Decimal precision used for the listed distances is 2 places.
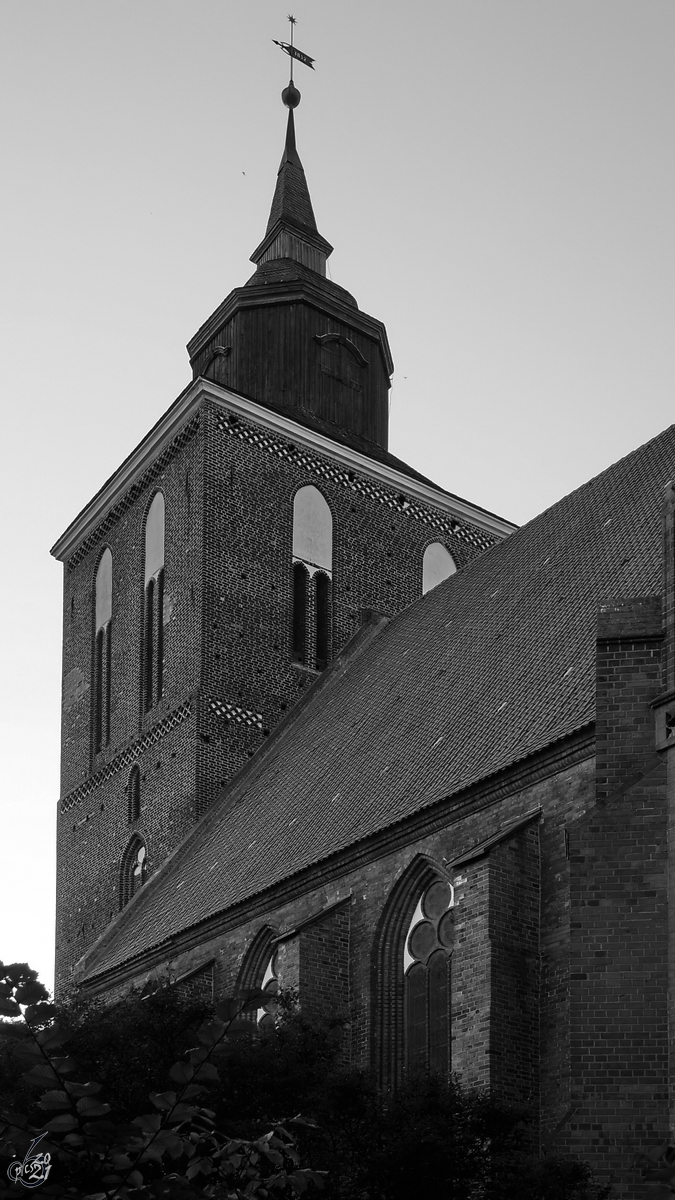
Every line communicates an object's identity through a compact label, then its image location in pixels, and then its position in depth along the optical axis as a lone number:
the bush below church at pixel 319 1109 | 13.98
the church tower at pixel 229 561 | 30.58
